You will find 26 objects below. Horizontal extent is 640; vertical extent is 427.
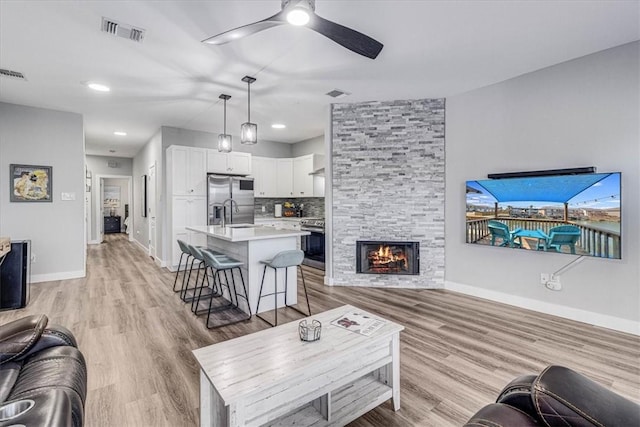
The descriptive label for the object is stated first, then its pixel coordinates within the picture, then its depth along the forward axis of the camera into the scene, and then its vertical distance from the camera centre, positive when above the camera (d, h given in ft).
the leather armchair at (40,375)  2.94 -2.16
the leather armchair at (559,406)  2.46 -1.62
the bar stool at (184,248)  12.77 -1.56
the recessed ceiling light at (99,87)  12.49 +5.06
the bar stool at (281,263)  10.61 -1.82
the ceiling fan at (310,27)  5.69 +3.69
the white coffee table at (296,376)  4.46 -2.62
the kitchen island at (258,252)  11.30 -1.59
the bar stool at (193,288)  11.80 -3.54
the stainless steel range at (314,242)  19.31 -2.07
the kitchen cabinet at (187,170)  18.34 +2.43
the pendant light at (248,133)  11.60 +2.89
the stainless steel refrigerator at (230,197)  19.48 +0.79
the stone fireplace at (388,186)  14.61 +1.15
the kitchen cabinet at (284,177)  23.40 +2.52
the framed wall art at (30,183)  15.08 +1.37
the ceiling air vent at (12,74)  11.26 +5.04
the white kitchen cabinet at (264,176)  22.53 +2.52
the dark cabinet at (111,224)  37.73 -1.64
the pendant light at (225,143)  13.29 +2.88
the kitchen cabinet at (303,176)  21.72 +2.45
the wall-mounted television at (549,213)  9.62 -0.11
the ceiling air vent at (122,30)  8.32 +5.00
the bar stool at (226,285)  10.64 -3.06
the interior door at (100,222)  30.32 -1.14
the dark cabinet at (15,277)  12.14 -2.63
